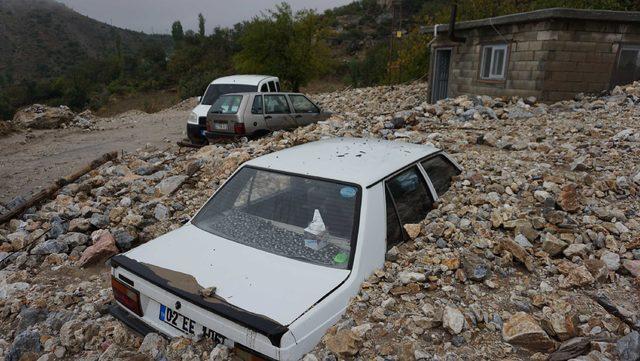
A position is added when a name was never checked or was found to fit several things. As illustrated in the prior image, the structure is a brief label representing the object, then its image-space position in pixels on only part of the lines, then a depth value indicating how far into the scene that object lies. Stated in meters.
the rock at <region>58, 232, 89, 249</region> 4.89
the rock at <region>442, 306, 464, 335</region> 2.48
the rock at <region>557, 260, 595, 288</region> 3.01
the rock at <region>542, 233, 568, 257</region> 3.35
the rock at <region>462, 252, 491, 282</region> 2.98
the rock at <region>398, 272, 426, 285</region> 2.81
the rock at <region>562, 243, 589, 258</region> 3.34
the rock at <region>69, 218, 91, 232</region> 5.21
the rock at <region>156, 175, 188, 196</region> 6.43
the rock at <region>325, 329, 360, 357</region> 2.21
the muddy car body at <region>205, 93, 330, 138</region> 9.26
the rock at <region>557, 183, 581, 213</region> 3.98
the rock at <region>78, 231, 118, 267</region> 4.45
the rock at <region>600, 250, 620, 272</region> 3.26
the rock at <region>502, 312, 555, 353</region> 2.44
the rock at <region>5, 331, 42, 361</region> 2.91
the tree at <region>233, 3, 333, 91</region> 20.77
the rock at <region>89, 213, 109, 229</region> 5.30
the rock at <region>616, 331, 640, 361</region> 2.31
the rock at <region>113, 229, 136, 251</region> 4.82
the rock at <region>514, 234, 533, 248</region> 3.43
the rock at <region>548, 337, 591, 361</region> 2.31
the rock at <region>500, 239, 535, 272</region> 3.18
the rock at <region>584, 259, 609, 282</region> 3.09
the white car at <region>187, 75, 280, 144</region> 10.62
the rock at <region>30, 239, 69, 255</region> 4.71
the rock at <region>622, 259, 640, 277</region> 3.17
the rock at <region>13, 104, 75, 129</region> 16.27
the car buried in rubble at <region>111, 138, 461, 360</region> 2.21
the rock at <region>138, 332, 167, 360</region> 2.46
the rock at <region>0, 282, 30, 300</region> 3.87
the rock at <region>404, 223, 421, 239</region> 3.17
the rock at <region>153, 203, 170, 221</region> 5.53
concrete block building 9.85
